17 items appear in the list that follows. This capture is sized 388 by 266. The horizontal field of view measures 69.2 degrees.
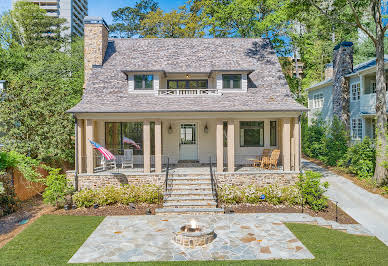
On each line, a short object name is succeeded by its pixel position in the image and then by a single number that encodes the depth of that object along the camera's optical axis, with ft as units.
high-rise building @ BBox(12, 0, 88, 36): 257.34
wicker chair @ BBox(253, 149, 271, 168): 50.57
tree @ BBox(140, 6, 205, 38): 106.42
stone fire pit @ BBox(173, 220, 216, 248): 27.37
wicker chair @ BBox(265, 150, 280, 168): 48.55
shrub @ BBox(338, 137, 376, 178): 54.34
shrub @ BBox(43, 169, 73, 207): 40.81
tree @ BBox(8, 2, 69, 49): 121.65
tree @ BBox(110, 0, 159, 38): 148.36
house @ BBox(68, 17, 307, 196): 45.37
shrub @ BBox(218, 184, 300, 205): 42.04
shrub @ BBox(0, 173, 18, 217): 38.78
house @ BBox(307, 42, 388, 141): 66.13
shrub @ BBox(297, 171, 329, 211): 39.93
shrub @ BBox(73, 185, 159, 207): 41.55
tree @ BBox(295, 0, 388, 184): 49.04
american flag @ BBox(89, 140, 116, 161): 40.45
